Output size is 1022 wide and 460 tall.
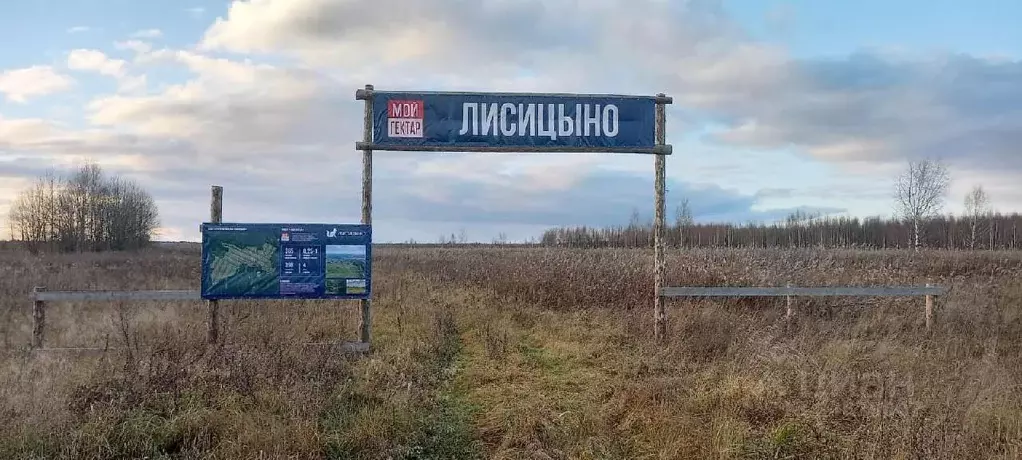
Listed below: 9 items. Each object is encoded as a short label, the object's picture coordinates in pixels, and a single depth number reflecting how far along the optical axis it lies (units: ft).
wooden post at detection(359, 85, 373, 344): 30.19
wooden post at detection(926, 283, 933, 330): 36.28
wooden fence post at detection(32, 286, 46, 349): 28.96
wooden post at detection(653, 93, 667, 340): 32.14
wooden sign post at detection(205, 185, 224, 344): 29.09
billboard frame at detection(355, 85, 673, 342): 30.30
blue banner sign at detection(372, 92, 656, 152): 30.96
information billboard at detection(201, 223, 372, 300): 28.96
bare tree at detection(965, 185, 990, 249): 174.81
